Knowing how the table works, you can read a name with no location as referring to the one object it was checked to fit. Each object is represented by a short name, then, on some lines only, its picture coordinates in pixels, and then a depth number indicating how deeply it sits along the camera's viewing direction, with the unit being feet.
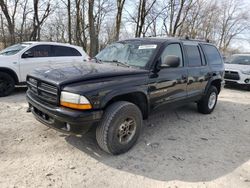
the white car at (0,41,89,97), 20.95
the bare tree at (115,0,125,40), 60.00
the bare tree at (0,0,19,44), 48.23
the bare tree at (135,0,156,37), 64.72
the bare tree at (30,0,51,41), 53.52
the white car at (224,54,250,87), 31.68
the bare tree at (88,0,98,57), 47.06
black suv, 9.57
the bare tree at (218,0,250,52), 139.44
